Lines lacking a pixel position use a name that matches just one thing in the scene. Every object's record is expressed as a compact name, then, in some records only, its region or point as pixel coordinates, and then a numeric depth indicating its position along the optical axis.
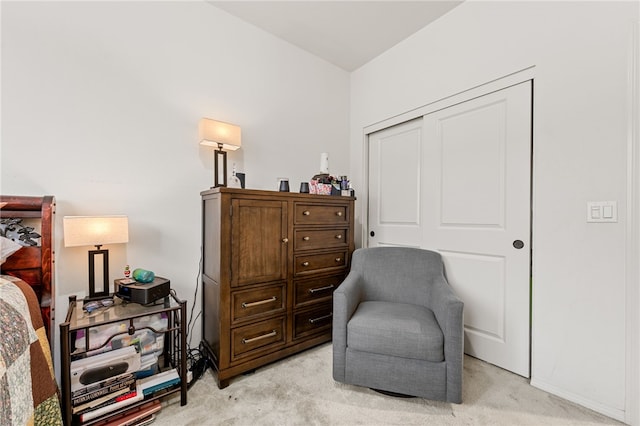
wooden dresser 1.70
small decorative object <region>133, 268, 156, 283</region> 1.60
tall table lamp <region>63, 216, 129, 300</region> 1.45
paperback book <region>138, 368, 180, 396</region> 1.46
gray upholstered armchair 1.48
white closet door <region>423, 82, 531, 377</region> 1.82
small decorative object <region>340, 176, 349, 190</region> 2.47
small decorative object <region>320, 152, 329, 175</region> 2.47
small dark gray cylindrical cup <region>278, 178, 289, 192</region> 2.07
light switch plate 1.45
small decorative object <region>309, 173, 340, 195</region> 2.29
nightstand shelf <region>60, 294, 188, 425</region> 1.23
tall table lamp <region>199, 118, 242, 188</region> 1.94
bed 0.89
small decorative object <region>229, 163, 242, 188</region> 1.96
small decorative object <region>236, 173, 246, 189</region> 2.01
